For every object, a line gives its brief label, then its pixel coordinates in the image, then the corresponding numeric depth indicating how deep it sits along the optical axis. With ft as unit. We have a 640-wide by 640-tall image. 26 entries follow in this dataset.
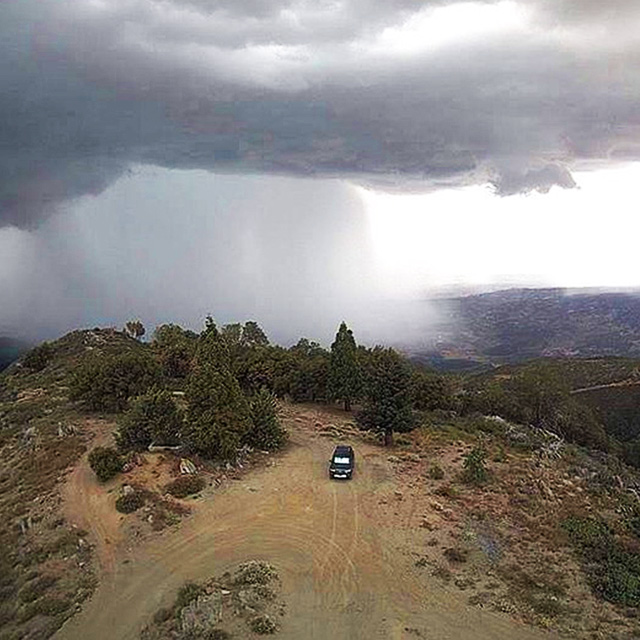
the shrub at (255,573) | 73.26
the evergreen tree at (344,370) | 177.06
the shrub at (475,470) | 112.16
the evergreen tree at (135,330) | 360.28
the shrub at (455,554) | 80.69
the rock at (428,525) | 90.94
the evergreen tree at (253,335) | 285.43
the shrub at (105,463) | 106.32
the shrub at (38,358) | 274.57
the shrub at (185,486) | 101.14
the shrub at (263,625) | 62.80
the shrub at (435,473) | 113.94
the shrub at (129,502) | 95.54
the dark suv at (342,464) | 111.96
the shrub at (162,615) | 66.69
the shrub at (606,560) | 71.15
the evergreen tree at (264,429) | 129.39
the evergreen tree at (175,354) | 221.46
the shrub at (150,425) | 122.52
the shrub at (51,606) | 70.59
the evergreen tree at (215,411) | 116.78
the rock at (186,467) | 108.88
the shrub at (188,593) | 68.69
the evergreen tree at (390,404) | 135.33
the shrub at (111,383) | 167.43
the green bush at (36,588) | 74.33
